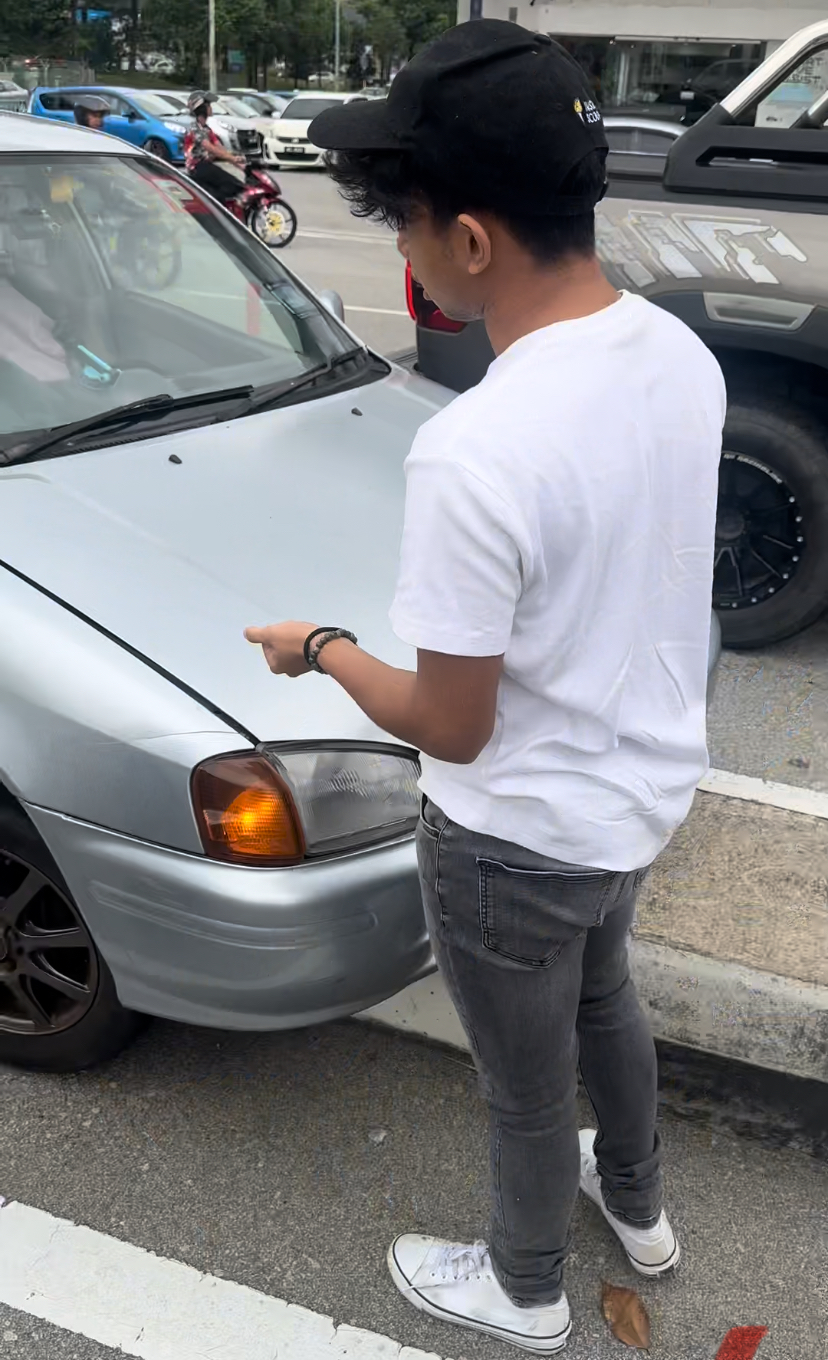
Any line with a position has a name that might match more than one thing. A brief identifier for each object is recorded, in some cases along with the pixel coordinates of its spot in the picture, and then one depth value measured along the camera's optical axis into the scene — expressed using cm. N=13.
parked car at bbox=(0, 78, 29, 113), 2066
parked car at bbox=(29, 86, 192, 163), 2552
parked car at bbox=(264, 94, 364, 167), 2623
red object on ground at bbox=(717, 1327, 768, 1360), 199
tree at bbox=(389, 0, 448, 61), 7102
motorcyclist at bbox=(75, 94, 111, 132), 1592
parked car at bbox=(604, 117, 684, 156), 840
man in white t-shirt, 129
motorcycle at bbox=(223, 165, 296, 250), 1445
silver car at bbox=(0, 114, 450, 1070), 203
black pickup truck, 374
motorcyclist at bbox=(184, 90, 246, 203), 1373
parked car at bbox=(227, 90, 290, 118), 3238
